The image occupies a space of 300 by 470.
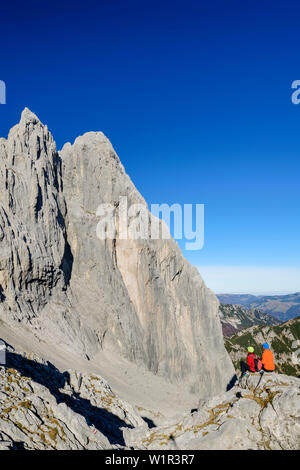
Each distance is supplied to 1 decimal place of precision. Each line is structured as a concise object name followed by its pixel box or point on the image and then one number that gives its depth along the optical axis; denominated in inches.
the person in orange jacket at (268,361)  608.1
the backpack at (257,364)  623.1
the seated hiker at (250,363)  637.3
